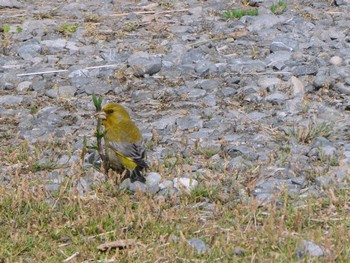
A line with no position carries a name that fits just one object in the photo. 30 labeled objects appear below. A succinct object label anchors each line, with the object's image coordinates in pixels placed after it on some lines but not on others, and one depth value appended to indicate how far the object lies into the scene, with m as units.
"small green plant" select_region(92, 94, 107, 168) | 13.14
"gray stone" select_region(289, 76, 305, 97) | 16.04
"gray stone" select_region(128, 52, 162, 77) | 17.33
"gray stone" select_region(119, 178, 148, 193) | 12.32
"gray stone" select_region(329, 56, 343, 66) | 17.45
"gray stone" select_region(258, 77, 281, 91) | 16.37
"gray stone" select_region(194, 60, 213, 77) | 17.30
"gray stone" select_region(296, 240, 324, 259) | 10.22
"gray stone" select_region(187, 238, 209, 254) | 10.52
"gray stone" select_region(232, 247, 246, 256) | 10.43
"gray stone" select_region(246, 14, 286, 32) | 19.94
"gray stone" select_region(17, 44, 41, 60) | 18.66
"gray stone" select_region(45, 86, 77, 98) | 16.55
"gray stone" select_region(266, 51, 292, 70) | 17.58
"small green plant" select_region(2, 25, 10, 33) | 20.00
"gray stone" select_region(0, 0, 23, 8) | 22.05
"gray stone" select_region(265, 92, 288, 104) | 15.76
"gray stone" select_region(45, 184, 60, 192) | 12.33
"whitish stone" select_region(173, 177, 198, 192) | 12.27
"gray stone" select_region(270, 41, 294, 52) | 18.44
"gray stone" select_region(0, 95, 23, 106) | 16.22
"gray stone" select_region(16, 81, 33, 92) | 16.86
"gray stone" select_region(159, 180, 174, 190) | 12.50
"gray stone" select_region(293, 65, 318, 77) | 16.94
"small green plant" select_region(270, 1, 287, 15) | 20.89
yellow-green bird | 12.95
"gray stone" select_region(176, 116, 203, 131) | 14.94
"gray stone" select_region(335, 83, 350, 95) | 16.06
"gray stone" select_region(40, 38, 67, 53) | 19.06
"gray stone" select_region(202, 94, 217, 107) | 15.84
